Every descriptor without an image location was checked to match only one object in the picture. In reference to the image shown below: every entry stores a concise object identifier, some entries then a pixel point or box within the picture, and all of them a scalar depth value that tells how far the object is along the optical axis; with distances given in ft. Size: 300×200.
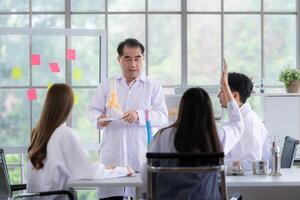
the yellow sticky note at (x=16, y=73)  25.64
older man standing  19.59
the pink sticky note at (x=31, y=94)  25.62
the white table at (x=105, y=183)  13.63
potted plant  27.09
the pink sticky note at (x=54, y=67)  25.94
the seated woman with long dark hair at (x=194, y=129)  12.52
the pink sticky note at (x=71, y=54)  26.20
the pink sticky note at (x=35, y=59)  25.59
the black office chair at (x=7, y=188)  13.46
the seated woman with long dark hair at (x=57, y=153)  14.15
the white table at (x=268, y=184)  14.16
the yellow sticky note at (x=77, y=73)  26.51
